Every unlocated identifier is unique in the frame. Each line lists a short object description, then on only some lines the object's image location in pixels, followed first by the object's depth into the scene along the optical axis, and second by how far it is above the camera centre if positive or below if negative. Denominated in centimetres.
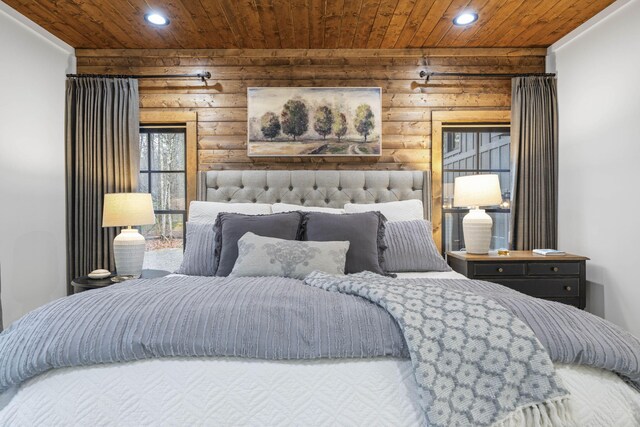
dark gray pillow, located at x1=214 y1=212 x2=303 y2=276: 230 -13
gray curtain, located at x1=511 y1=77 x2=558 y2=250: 338 +41
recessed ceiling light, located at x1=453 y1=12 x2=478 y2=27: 287 +149
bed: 108 -55
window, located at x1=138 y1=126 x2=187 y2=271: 362 +24
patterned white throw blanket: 105 -47
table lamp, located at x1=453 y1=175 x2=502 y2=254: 299 +5
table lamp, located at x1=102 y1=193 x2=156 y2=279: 278 -9
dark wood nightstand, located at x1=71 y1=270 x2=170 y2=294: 260 -52
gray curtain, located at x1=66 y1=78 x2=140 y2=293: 333 +46
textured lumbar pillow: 203 -27
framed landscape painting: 342 +83
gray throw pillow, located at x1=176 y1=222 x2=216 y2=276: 241 -29
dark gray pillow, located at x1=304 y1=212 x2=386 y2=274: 228 -16
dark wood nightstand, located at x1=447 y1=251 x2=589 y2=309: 288 -51
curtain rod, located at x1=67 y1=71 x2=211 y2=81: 338 +122
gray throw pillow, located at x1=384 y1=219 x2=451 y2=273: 254 -29
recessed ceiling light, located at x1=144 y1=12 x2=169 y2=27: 285 +148
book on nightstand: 298 -35
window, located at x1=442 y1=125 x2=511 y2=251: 360 +44
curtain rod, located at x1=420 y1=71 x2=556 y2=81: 340 +123
